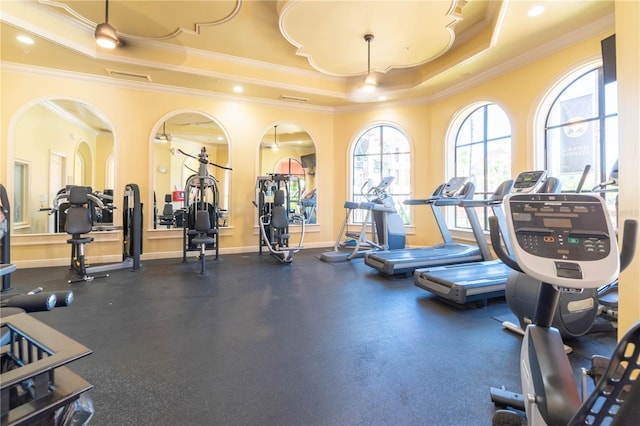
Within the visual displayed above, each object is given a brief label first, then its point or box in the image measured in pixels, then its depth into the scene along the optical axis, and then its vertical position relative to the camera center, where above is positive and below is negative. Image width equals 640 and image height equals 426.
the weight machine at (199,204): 5.51 +0.21
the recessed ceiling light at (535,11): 3.59 +2.55
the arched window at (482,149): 5.48 +1.31
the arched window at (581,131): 3.96 +1.22
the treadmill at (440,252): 4.34 -0.65
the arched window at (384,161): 7.28 +1.35
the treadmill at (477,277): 3.04 -0.75
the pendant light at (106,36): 3.79 +2.35
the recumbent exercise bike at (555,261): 0.98 -0.17
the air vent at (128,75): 5.28 +2.60
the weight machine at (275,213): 5.63 +0.03
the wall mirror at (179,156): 7.48 +1.83
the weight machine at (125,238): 4.40 -0.37
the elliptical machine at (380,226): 5.64 -0.23
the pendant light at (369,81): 5.00 +2.33
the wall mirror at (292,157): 9.75 +2.19
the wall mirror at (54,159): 5.62 +1.31
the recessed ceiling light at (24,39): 4.17 +2.55
